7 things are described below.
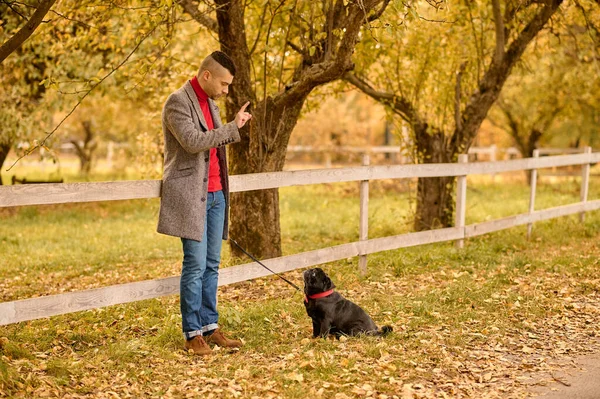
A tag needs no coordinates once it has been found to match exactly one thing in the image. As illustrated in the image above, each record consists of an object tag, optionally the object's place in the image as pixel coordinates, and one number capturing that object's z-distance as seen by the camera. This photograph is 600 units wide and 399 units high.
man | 4.99
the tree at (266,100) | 7.74
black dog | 5.34
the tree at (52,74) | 10.76
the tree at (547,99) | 19.29
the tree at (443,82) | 10.59
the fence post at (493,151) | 24.94
